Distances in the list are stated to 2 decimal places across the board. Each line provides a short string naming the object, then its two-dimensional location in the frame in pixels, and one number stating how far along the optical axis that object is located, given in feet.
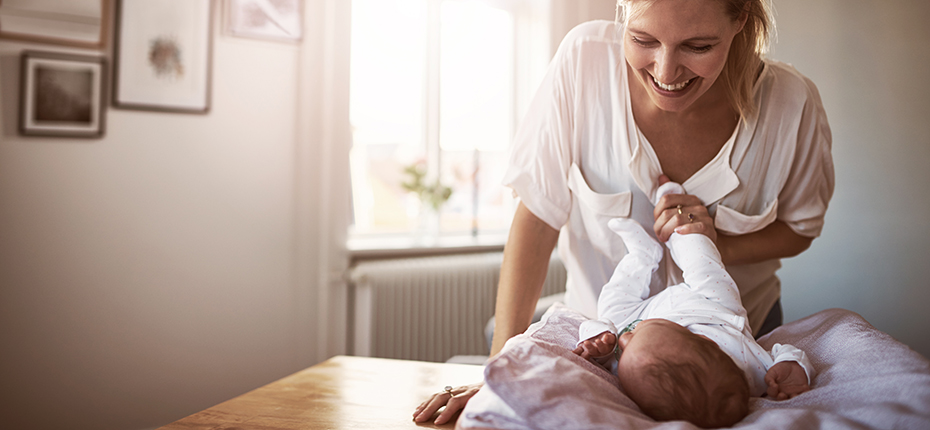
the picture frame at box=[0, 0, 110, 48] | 7.17
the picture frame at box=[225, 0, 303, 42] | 8.82
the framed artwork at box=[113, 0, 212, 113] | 7.97
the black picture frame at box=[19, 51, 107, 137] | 7.29
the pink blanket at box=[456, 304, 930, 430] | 2.17
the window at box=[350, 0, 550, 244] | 10.87
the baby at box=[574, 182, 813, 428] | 2.75
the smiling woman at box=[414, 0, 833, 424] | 3.59
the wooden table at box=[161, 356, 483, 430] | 2.99
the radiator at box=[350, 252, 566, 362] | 9.54
